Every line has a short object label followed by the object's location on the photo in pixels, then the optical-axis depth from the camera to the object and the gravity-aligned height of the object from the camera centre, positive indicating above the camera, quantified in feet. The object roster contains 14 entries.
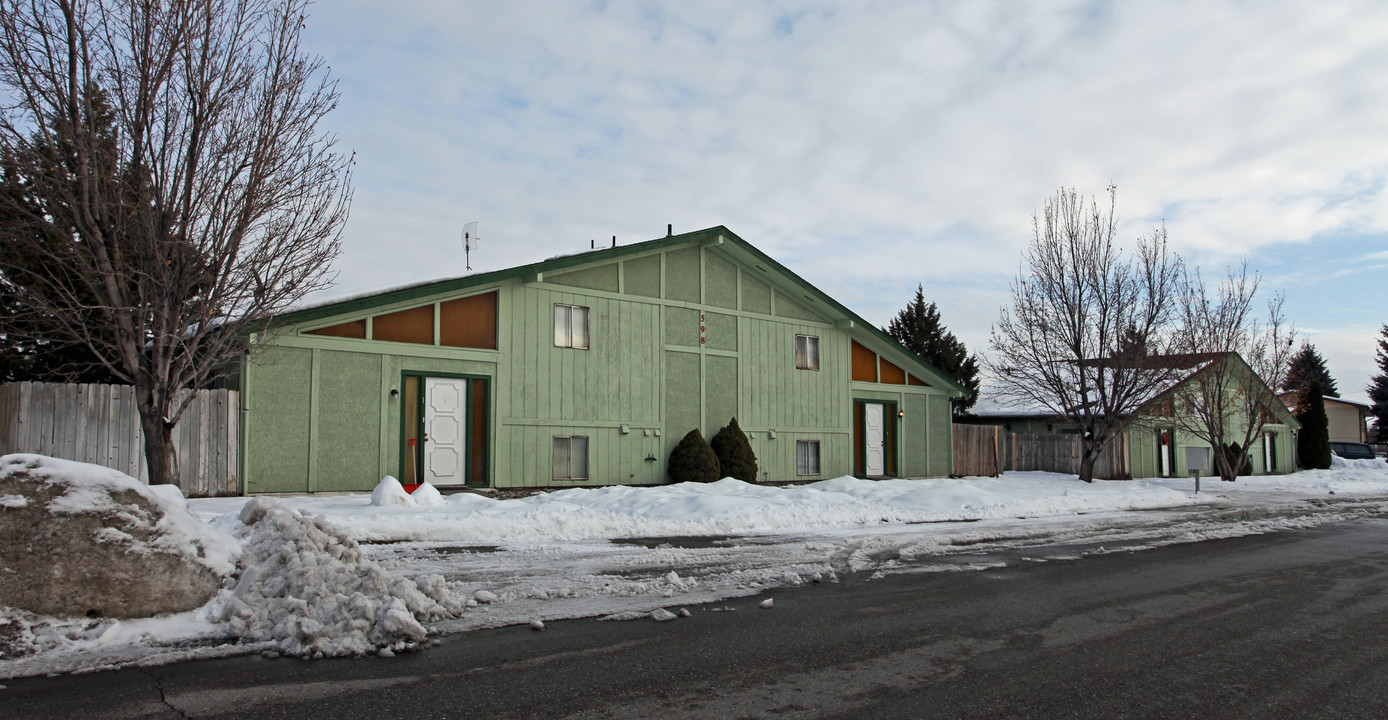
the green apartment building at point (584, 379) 50.52 +3.05
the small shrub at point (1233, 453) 112.06 -4.28
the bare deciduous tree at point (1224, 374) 94.02 +4.99
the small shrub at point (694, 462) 63.31 -2.82
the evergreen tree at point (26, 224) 36.65 +9.62
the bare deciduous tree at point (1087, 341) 76.38 +6.85
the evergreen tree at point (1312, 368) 211.20 +12.47
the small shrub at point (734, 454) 65.92 -2.35
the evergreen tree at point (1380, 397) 184.85 +4.60
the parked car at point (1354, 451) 146.39 -5.39
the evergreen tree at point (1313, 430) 129.90 -1.61
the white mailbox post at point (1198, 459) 116.57 -5.18
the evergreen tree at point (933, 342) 149.18 +13.45
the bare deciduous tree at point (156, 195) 36.78 +10.02
